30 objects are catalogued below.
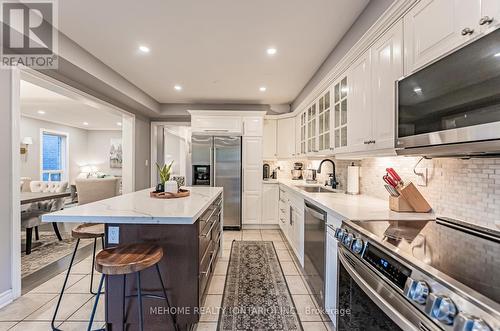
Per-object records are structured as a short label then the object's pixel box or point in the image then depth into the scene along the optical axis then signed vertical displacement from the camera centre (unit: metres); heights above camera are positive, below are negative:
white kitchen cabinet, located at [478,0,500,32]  0.97 +0.61
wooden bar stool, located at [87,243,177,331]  1.36 -0.56
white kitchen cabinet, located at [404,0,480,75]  1.08 +0.70
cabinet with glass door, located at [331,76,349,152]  2.43 +0.54
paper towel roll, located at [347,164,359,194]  2.72 -0.16
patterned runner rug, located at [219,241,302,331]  1.97 -1.27
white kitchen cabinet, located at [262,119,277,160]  5.19 +0.51
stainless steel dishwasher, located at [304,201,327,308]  2.03 -0.77
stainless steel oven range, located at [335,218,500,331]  0.69 -0.38
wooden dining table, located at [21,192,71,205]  3.17 -0.47
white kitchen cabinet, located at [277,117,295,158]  4.94 +0.57
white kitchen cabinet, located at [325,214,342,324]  1.79 -0.78
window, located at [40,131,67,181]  7.53 +0.22
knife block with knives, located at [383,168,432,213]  1.77 -0.25
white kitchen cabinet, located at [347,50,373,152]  1.98 +0.52
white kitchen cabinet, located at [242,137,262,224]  4.85 -0.25
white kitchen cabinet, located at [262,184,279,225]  4.85 -0.82
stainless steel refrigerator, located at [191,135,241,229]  4.74 -0.01
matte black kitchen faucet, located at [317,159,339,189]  3.35 -0.22
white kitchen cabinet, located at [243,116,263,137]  4.86 +0.77
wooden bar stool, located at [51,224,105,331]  2.03 -0.57
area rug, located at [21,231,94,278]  2.98 -1.24
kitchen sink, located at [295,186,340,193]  3.24 -0.33
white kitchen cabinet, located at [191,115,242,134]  4.83 +0.78
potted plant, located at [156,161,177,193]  2.55 -0.20
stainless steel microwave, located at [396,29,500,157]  0.89 +0.27
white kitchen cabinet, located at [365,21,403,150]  1.63 +0.60
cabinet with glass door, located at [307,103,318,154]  3.52 +0.54
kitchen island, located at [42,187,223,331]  1.69 -0.76
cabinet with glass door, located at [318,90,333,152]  2.94 +0.56
